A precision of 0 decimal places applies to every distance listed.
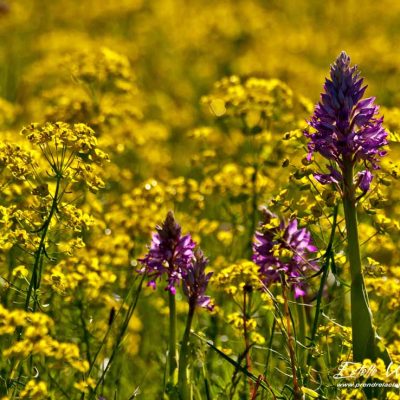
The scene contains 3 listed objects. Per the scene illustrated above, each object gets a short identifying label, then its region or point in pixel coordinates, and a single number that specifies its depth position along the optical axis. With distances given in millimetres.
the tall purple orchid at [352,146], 6766
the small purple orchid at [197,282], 7344
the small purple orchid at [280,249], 7512
